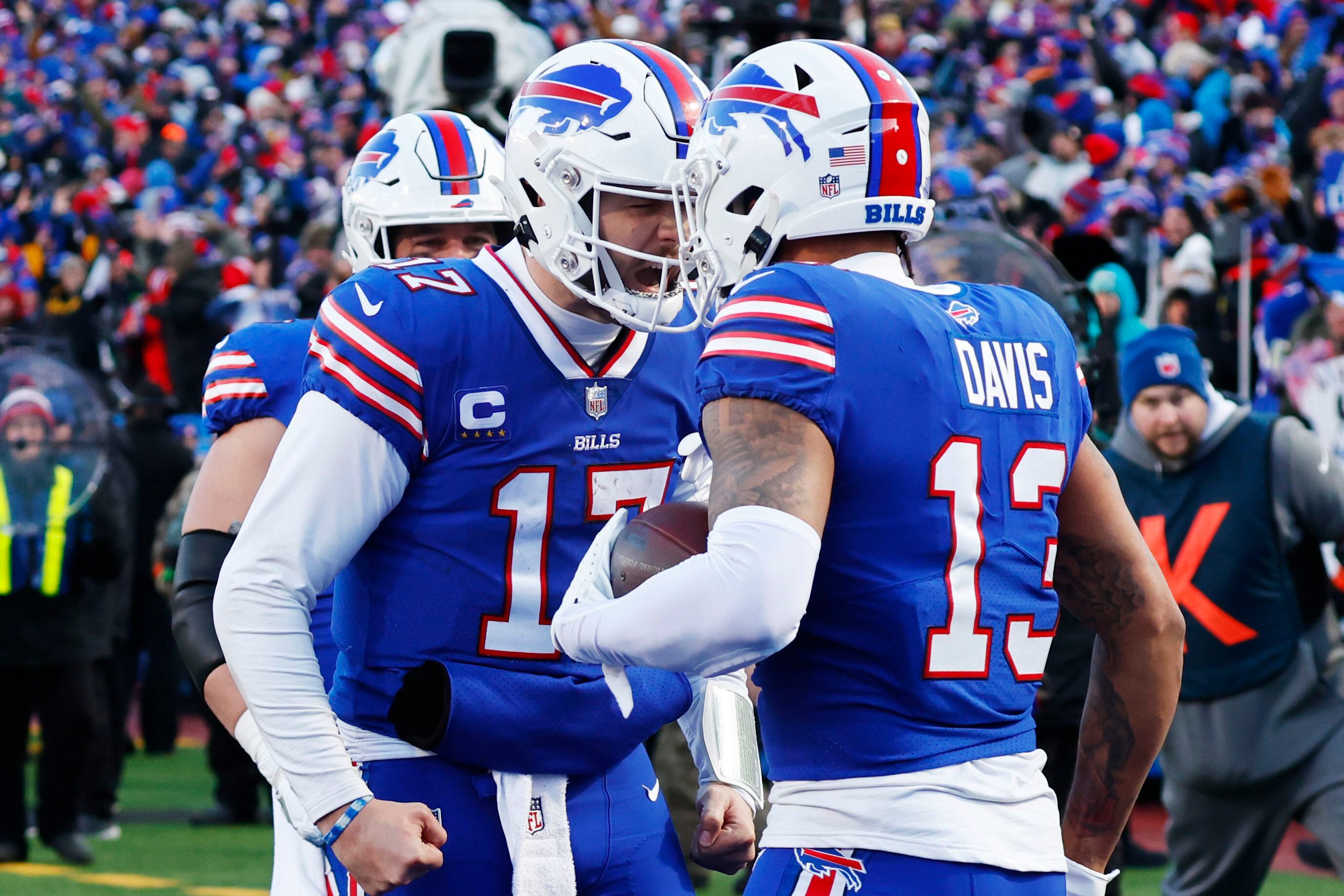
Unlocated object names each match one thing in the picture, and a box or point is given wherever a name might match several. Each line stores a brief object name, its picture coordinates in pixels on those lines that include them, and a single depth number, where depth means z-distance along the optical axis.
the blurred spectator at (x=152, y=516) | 20.59
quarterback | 5.25
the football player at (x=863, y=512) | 4.47
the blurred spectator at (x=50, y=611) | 16.06
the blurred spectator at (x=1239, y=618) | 11.62
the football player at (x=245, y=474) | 6.30
